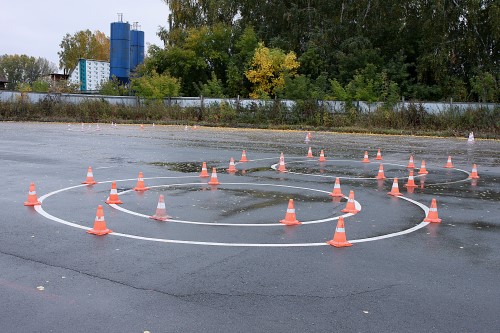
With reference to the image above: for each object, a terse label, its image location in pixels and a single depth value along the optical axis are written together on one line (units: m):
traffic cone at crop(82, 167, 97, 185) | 13.64
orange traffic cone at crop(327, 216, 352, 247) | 8.13
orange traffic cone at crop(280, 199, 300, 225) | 9.46
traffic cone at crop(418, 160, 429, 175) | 16.74
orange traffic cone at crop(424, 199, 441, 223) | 9.94
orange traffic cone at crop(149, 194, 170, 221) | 9.70
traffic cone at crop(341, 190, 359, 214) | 10.65
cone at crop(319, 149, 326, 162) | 19.72
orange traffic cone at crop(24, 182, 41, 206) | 10.77
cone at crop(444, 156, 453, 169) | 18.48
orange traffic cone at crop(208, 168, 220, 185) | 13.93
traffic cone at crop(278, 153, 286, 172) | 16.97
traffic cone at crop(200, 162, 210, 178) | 15.21
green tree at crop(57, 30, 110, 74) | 111.00
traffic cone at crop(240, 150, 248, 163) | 19.27
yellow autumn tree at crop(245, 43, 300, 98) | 54.00
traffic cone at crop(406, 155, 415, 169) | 17.92
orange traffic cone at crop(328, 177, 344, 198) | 12.45
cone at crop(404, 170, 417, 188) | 13.95
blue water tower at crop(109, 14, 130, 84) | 72.75
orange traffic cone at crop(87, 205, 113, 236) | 8.60
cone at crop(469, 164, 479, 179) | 15.96
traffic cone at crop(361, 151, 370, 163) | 19.42
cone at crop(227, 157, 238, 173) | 16.58
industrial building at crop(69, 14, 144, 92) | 72.94
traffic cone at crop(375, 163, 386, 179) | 15.47
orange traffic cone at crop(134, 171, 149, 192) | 12.73
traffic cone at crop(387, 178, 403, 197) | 12.84
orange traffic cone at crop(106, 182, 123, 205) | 11.08
